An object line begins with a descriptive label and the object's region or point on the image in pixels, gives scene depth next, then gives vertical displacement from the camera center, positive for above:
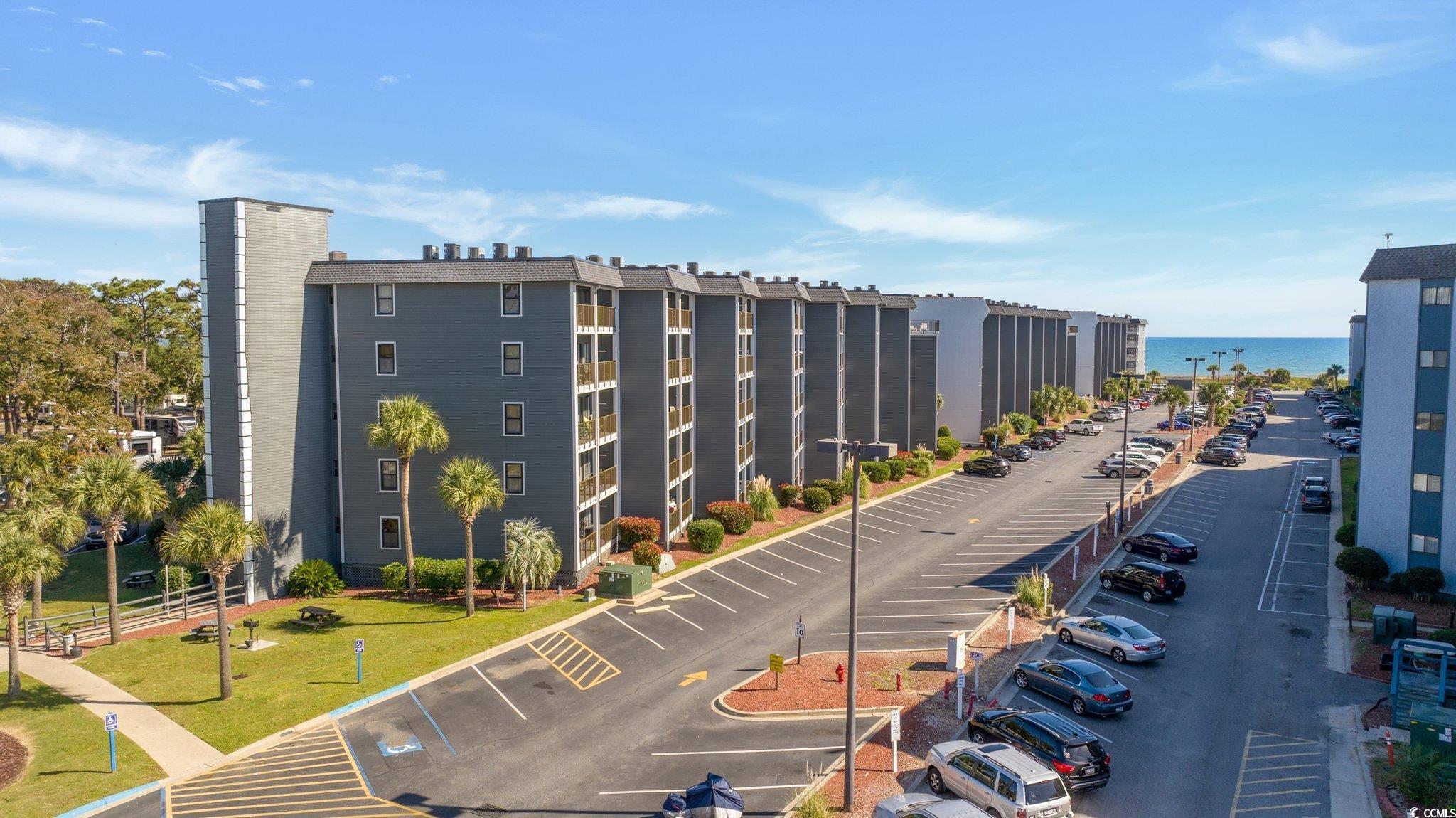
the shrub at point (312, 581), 37.16 -9.52
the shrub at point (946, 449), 74.31 -7.29
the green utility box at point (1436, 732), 20.56 -9.05
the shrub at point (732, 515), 47.85 -8.49
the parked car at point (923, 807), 16.92 -9.08
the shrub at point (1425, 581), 35.00 -9.02
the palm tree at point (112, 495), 30.73 -4.75
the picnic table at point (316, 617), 32.75 -9.89
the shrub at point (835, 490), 56.50 -8.34
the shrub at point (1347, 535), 40.75 -8.30
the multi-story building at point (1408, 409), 36.19 -1.90
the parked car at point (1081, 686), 24.31 -9.52
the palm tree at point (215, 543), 26.62 -5.70
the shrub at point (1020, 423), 87.12 -5.92
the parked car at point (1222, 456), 70.69 -7.66
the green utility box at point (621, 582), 36.75 -9.46
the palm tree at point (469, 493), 33.78 -5.11
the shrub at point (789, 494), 55.12 -8.38
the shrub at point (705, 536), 44.38 -9.00
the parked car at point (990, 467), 67.44 -8.16
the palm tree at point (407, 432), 35.03 -2.72
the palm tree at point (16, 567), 25.59 -6.17
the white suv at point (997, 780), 18.09 -9.32
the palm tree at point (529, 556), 34.72 -7.91
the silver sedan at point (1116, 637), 28.62 -9.54
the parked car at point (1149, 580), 35.88 -9.33
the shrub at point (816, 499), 54.62 -8.64
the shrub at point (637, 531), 43.28 -8.46
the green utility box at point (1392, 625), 30.17 -9.39
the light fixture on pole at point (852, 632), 18.94 -6.16
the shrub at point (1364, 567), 36.44 -8.76
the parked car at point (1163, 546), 42.06 -9.18
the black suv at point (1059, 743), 19.98 -9.33
